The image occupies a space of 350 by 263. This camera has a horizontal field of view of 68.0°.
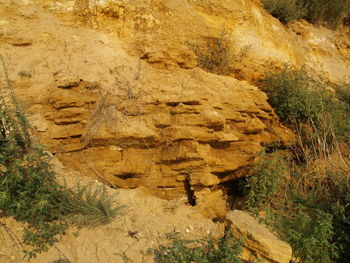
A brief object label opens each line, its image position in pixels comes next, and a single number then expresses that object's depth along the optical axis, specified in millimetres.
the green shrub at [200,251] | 2525
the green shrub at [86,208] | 2723
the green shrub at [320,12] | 5953
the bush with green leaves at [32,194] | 2457
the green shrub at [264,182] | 3623
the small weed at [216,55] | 4398
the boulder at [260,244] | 2686
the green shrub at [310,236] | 3075
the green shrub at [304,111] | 4430
